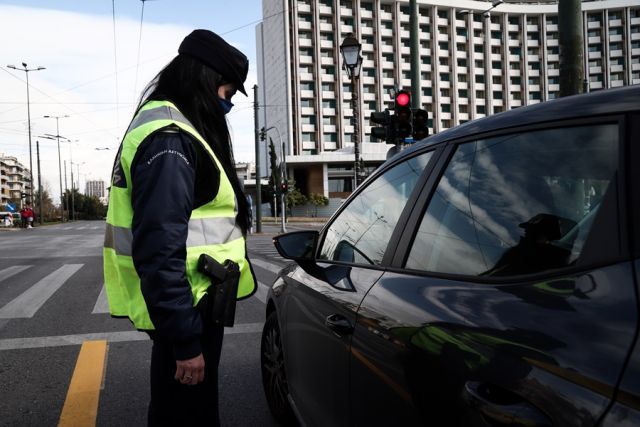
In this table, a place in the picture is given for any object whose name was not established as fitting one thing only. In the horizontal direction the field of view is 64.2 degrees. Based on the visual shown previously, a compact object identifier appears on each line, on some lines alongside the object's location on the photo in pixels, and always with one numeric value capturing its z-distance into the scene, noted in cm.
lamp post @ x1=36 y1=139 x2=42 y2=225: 4882
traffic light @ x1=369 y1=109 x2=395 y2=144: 976
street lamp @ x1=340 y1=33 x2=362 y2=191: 1195
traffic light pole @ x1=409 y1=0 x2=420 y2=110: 1062
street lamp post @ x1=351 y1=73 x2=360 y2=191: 1351
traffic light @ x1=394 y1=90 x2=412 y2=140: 959
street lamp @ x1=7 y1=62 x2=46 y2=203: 3781
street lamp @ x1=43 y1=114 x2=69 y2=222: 4921
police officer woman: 159
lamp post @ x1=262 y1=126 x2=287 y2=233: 2737
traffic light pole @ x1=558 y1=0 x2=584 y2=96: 487
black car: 89
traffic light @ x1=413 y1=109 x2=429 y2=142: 992
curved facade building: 6512
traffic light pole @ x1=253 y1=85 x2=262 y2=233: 2433
